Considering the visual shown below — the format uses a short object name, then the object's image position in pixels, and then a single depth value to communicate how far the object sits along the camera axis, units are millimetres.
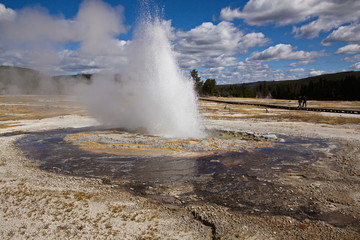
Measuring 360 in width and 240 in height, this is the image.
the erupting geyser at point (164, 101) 15242
